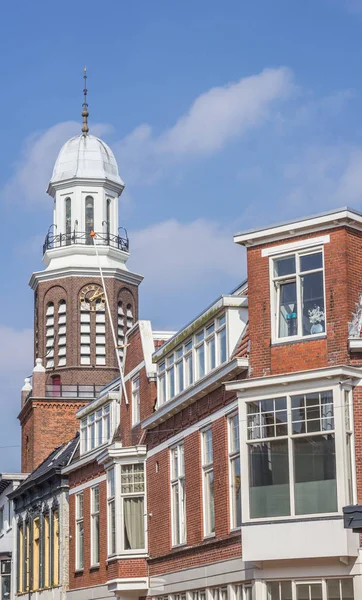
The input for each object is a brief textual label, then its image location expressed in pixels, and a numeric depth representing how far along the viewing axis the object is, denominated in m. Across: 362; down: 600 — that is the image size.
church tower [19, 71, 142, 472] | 72.00
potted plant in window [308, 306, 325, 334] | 28.42
